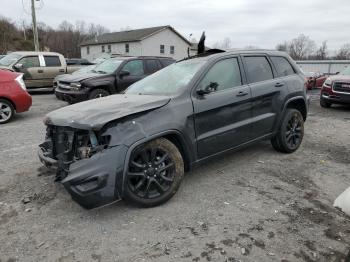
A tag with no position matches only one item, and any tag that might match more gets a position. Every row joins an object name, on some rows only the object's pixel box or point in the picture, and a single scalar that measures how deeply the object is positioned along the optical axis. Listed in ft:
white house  143.54
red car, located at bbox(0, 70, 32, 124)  26.66
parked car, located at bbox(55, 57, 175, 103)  31.55
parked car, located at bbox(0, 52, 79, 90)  42.24
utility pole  87.70
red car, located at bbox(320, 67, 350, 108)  35.07
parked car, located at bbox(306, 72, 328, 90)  64.36
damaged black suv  11.22
